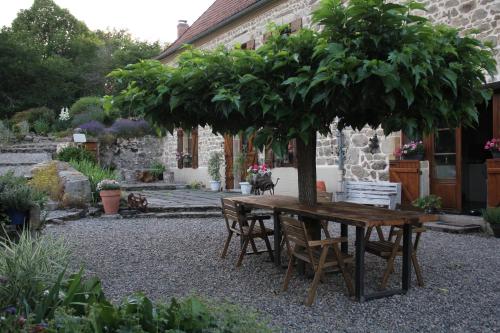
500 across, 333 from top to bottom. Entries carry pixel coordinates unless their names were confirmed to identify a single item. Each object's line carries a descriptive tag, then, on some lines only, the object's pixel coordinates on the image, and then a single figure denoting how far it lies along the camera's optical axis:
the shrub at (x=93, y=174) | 10.17
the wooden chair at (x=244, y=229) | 5.15
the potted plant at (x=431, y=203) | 7.88
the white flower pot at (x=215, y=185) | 14.12
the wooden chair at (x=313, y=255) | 3.83
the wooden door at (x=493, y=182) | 7.09
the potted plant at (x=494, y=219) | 6.80
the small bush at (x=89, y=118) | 17.66
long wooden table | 3.84
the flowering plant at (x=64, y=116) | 19.64
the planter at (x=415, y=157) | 8.33
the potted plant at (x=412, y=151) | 8.25
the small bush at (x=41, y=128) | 19.03
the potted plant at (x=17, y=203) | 5.28
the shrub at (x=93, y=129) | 16.14
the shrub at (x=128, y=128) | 16.50
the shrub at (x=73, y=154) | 13.63
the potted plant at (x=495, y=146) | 7.01
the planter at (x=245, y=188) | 12.23
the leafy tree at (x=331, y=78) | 3.39
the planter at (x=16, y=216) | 5.34
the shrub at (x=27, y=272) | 2.87
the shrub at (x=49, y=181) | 9.60
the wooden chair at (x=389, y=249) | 4.10
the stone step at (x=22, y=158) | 13.07
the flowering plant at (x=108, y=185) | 9.12
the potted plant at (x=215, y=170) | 14.14
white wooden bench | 8.49
